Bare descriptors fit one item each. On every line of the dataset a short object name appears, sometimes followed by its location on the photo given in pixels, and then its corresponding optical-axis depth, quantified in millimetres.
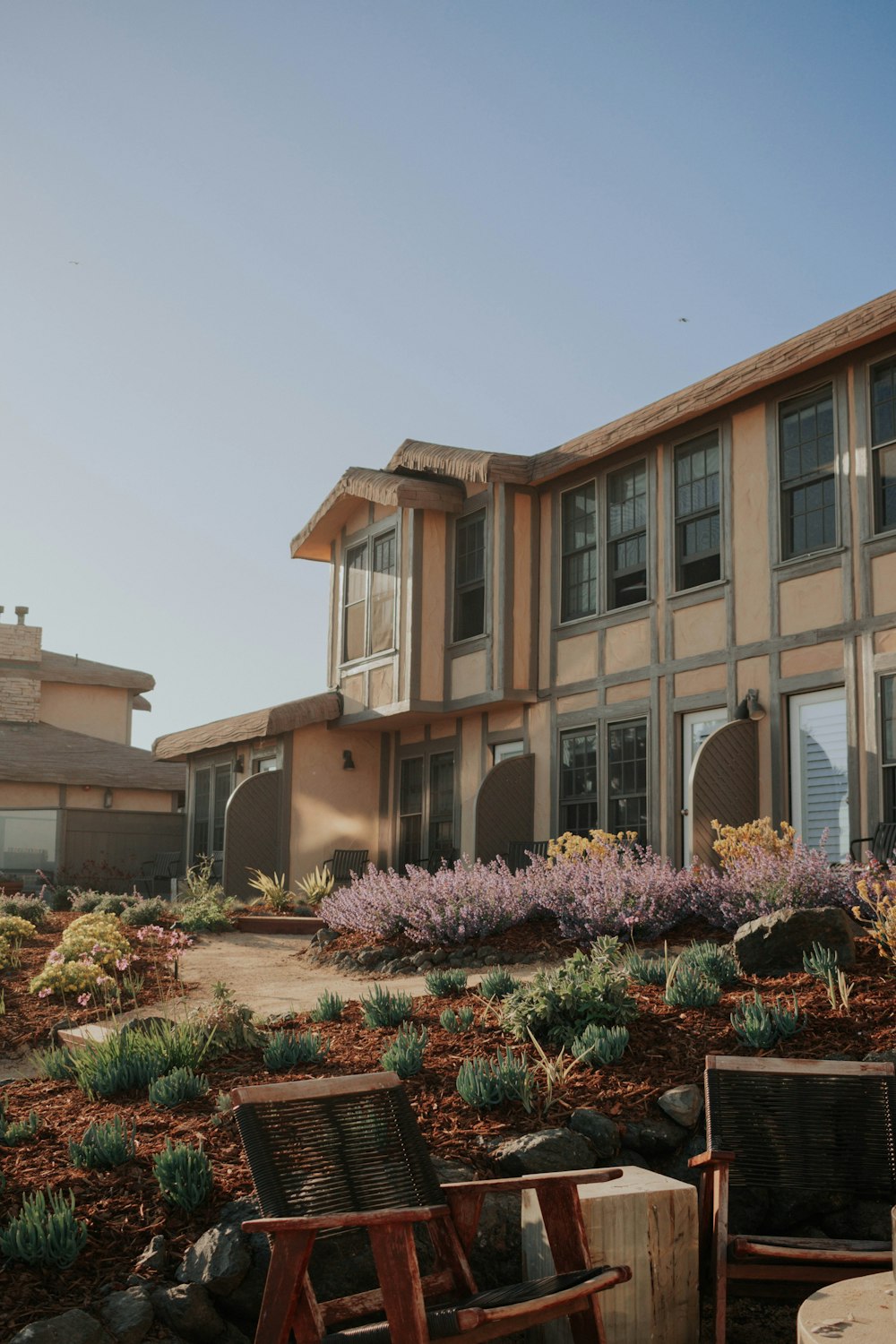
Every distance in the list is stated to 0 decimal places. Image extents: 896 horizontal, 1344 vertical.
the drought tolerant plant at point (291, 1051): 6359
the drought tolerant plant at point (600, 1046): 6102
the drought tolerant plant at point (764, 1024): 6137
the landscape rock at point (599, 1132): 5355
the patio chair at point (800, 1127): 4918
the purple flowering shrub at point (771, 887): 9758
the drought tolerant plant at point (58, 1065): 6594
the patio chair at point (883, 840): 11383
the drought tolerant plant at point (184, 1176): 4656
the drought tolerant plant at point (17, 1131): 5402
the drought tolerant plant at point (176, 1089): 5738
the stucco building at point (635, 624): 12484
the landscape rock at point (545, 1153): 5102
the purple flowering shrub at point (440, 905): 11617
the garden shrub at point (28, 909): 14680
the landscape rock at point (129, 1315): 4043
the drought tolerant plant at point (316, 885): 17281
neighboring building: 25406
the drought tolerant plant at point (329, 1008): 7555
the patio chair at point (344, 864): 19047
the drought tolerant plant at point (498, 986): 7783
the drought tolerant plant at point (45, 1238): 4273
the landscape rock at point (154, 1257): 4344
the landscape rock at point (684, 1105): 5594
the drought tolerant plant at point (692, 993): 6938
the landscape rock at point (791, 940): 7656
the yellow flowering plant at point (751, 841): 11570
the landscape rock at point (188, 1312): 4156
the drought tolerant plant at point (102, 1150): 5004
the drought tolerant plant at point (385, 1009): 7195
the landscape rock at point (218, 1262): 4273
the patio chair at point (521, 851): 15548
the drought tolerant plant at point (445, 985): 8266
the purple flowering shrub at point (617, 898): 10688
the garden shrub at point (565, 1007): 6609
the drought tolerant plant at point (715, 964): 7500
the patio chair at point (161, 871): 23859
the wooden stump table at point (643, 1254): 4445
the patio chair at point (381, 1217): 3666
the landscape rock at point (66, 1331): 3862
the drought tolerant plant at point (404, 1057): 6016
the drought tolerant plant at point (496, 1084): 5598
